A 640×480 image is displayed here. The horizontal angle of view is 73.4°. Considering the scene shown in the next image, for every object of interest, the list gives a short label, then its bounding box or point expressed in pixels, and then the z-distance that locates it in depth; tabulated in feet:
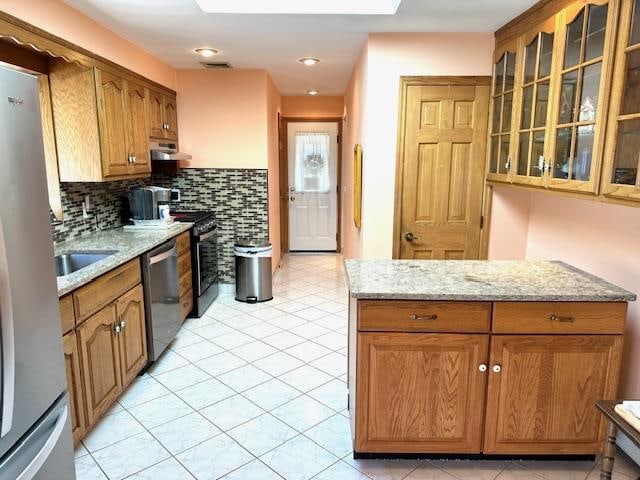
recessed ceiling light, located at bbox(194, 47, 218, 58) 11.56
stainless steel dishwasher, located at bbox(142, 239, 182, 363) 9.35
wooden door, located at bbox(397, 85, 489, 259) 10.12
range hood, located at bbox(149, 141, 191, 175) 12.23
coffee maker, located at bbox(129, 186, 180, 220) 11.67
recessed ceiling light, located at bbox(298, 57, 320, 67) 12.70
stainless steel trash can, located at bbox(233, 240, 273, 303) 14.10
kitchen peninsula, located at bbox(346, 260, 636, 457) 6.07
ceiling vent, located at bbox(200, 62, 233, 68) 13.23
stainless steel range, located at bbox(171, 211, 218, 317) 12.53
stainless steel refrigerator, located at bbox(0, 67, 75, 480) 3.76
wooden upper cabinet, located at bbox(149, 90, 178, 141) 12.31
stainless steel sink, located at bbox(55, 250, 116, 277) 8.37
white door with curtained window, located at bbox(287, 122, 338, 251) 21.39
